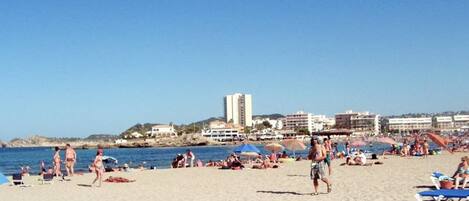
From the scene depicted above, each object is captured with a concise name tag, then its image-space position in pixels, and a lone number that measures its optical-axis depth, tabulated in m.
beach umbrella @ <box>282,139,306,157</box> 32.81
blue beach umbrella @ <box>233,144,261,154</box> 30.47
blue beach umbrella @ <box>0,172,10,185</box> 18.79
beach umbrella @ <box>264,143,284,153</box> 31.94
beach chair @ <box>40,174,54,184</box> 20.14
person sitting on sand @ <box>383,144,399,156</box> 38.65
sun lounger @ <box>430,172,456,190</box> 13.88
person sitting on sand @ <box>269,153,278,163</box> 29.84
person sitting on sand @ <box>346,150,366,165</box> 25.72
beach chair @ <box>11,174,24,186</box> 19.77
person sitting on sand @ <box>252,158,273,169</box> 25.78
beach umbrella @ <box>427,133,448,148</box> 31.08
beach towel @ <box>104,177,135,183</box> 20.03
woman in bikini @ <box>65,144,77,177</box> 22.20
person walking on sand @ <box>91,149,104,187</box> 17.77
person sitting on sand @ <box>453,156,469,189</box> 13.69
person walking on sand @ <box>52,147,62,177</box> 22.62
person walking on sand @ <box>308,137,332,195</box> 13.56
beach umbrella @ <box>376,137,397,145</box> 39.16
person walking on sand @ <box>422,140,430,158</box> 33.84
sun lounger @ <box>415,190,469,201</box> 10.30
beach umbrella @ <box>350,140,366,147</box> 42.41
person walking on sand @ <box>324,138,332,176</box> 23.66
